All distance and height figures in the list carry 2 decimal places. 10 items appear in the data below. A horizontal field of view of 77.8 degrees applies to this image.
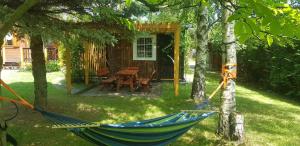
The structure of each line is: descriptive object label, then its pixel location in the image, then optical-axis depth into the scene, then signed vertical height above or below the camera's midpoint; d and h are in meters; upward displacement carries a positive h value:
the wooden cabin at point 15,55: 11.81 +0.65
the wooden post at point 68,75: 6.39 -0.35
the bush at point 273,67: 6.84 -0.12
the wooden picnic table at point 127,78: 6.85 -0.51
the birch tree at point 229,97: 3.18 -0.57
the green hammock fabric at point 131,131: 2.23 -0.82
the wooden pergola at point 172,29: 6.22 +1.21
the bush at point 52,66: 11.10 -0.06
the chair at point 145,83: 6.81 -0.70
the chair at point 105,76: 6.96 -0.51
